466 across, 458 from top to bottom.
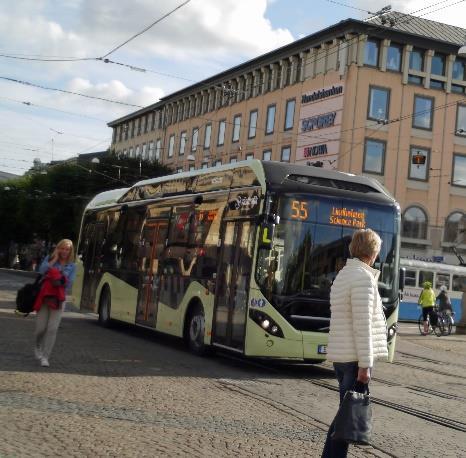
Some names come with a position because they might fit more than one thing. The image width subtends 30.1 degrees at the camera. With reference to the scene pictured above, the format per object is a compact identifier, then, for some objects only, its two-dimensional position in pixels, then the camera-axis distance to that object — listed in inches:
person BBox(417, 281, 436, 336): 1144.8
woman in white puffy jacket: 214.8
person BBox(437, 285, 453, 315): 1179.9
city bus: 493.7
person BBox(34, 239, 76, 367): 449.4
